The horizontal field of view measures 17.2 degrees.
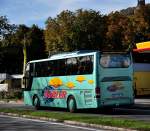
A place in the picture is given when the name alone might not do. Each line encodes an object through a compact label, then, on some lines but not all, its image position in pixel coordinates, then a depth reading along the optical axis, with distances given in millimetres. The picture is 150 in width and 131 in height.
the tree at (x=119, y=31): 70750
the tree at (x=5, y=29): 44438
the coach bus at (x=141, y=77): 44219
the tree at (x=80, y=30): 75812
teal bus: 24047
